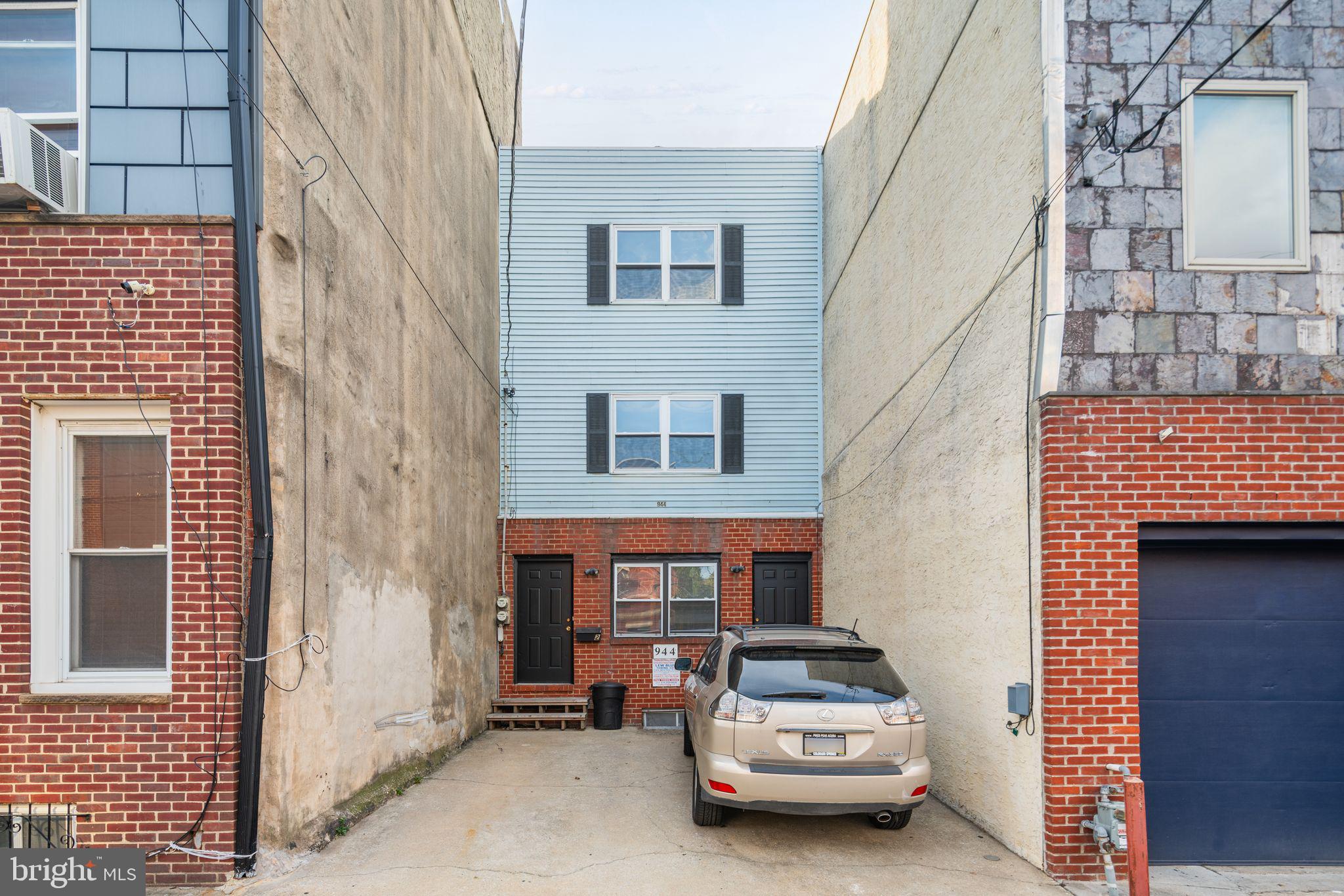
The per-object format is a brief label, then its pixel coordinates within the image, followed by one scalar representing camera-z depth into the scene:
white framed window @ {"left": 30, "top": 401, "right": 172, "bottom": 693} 5.50
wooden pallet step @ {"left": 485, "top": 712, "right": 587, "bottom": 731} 11.98
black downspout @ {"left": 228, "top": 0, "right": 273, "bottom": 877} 5.36
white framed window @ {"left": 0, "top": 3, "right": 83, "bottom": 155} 5.79
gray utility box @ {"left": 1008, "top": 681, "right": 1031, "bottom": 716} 5.88
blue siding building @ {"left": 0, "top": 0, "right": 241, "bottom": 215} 5.69
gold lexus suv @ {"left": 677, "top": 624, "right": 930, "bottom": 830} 5.94
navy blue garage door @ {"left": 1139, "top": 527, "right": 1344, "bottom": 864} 5.96
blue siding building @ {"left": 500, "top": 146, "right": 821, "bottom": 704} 13.19
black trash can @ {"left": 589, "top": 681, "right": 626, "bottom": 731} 12.13
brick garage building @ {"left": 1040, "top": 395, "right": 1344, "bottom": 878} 5.75
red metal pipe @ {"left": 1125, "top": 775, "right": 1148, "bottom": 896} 5.06
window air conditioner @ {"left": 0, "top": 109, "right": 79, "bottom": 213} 5.14
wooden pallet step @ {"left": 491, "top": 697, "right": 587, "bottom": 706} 12.16
